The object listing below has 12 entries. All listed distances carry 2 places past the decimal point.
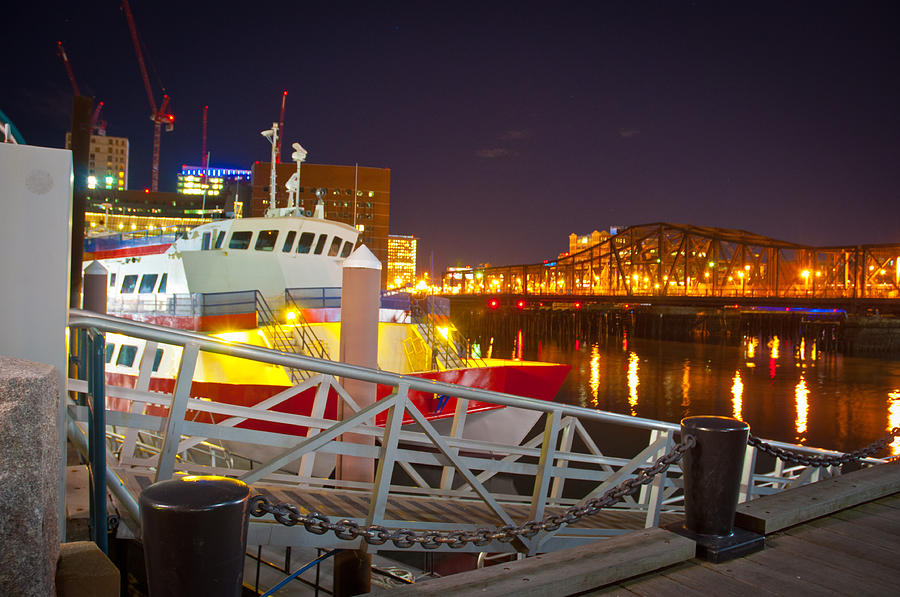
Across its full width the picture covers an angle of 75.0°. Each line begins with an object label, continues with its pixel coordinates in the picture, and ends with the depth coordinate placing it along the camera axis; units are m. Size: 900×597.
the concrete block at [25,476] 1.67
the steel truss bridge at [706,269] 80.12
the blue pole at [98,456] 2.59
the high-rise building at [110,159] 164.38
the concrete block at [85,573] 2.01
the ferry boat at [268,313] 10.63
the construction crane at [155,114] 124.71
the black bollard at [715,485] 3.45
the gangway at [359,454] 3.31
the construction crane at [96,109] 116.81
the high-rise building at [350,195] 109.31
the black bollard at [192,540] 1.92
